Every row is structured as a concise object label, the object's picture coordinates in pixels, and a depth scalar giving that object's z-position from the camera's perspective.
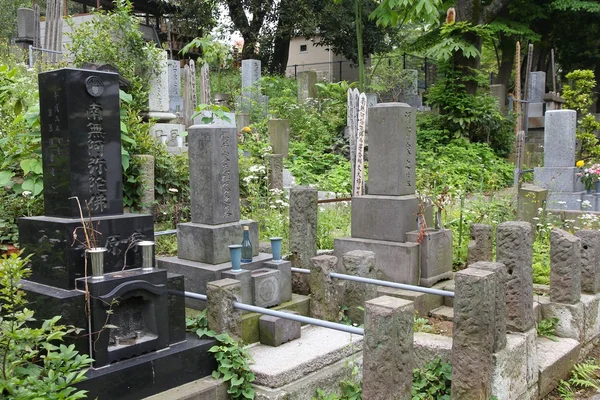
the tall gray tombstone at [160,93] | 11.12
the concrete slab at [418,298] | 5.80
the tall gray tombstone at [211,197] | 5.35
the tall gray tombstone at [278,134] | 13.37
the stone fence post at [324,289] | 5.23
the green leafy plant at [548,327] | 5.50
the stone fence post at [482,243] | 6.45
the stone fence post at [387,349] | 3.49
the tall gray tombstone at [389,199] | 6.33
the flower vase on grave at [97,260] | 3.68
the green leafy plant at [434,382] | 4.26
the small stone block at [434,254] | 6.21
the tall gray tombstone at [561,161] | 11.20
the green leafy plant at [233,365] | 4.03
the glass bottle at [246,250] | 5.41
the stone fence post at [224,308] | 4.28
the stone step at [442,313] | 5.83
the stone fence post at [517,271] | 4.61
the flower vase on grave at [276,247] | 5.56
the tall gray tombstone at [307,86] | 17.75
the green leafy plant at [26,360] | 2.84
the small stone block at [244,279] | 4.98
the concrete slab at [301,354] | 4.10
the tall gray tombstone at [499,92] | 20.92
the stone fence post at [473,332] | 3.88
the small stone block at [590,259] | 5.98
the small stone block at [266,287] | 5.09
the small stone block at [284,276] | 5.43
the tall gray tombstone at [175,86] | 14.23
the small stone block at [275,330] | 4.70
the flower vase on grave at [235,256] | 5.00
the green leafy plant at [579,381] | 4.90
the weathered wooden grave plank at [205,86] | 14.59
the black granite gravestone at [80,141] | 3.88
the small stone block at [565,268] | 5.56
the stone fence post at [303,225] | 6.04
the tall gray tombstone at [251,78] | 17.06
